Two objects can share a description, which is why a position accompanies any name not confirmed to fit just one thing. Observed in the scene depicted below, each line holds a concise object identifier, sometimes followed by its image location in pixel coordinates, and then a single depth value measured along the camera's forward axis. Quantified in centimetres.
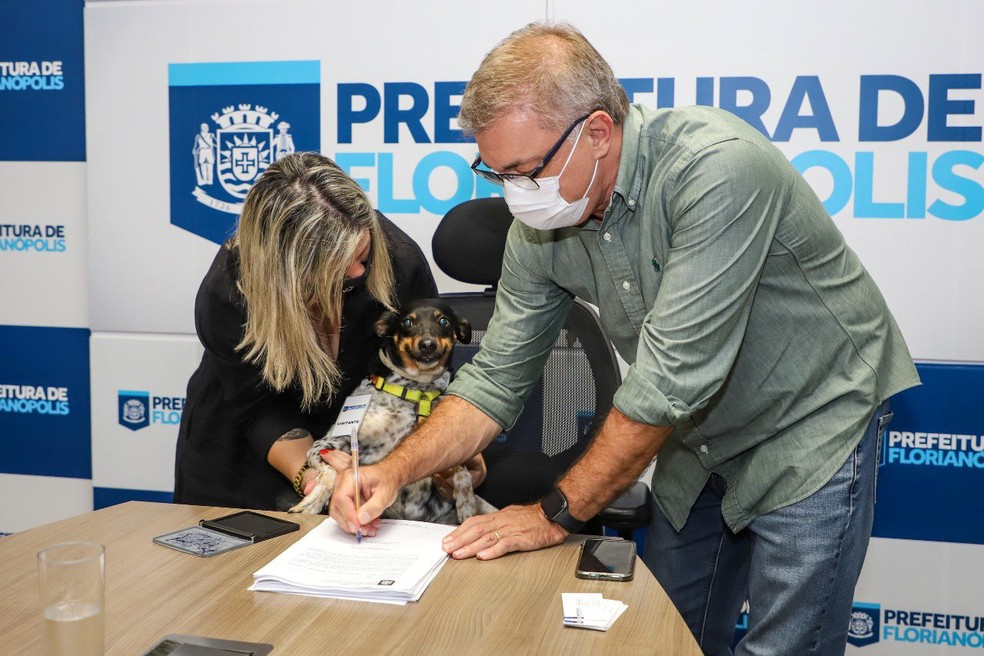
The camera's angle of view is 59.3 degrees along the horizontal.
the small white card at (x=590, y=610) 123
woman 213
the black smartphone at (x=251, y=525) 158
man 144
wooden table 117
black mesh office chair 213
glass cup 97
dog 224
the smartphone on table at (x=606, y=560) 140
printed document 132
